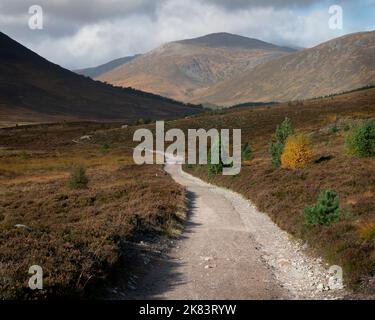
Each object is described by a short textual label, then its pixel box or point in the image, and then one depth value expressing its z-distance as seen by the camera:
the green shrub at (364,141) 41.66
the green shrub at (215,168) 49.22
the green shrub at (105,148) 94.86
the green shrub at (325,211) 19.49
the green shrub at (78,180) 40.53
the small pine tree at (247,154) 56.82
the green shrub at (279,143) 44.00
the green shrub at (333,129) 74.78
